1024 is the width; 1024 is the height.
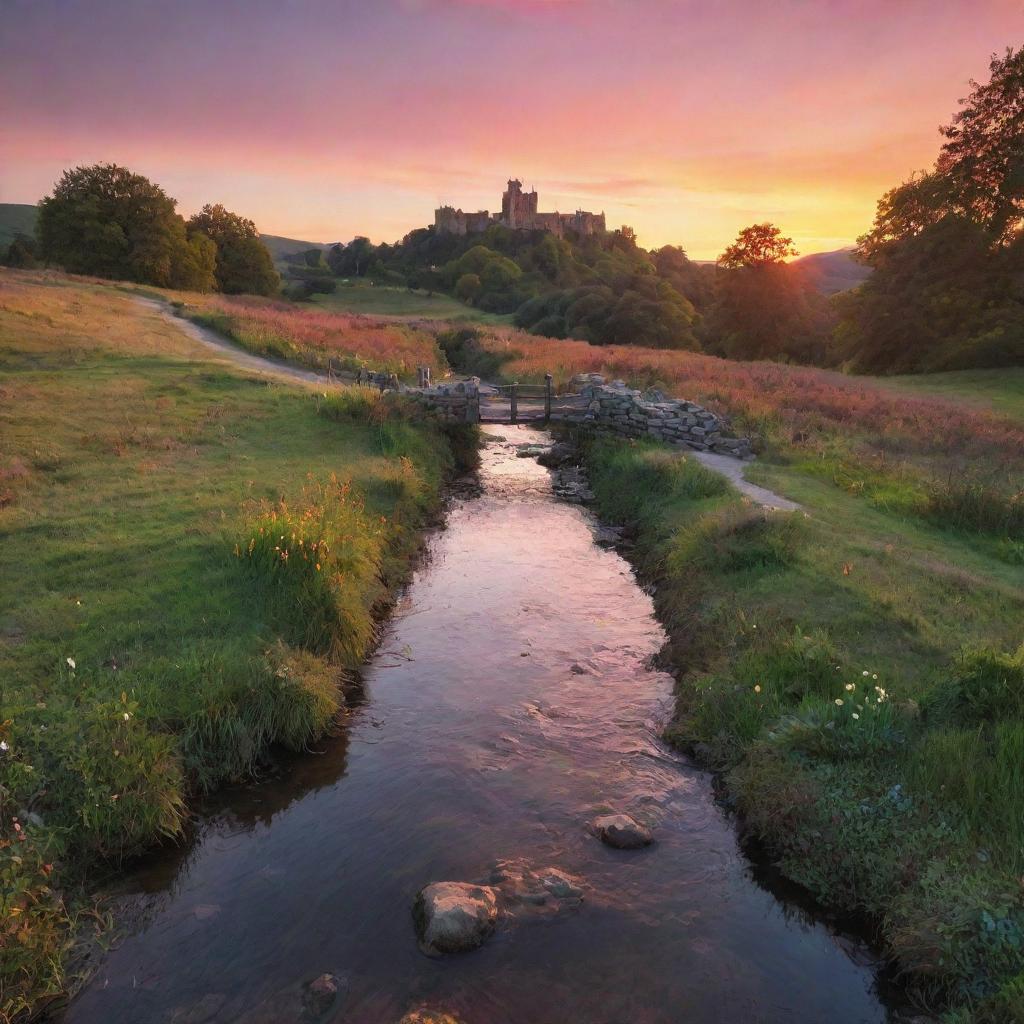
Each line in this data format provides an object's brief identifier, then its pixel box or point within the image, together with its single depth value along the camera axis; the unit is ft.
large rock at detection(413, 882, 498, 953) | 21.16
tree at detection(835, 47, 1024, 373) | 143.23
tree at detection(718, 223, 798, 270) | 208.03
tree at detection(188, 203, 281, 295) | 269.50
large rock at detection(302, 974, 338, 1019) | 19.34
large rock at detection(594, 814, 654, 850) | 25.70
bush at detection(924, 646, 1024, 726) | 26.11
